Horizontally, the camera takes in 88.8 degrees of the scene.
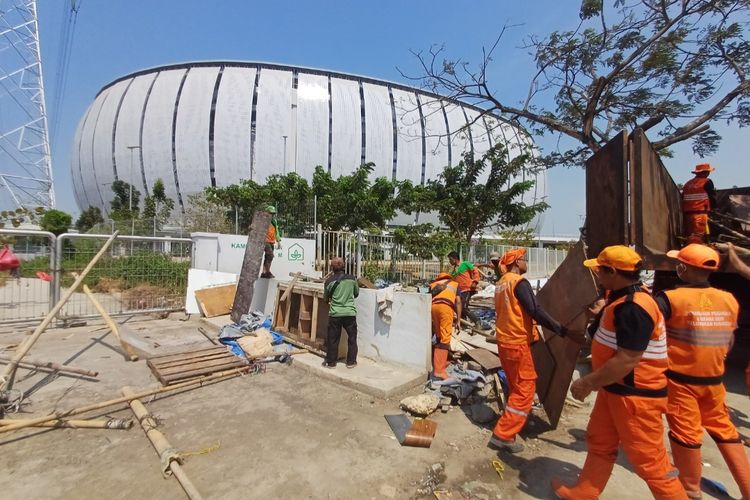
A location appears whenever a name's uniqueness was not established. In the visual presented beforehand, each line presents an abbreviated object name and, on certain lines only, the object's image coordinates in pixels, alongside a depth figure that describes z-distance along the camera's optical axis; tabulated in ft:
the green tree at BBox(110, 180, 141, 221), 109.70
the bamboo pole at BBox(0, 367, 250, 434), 10.61
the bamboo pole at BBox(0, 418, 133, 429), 11.22
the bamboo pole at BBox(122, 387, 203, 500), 8.44
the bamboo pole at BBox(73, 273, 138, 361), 17.80
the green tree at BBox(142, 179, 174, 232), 111.86
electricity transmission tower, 130.71
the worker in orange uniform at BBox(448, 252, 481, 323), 23.16
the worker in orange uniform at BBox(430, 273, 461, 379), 15.29
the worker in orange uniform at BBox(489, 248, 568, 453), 10.37
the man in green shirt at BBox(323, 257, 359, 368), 16.37
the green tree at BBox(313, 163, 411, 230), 56.29
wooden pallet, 14.93
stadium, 136.87
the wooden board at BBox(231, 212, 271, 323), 24.02
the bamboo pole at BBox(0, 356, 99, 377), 15.21
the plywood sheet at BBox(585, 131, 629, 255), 12.80
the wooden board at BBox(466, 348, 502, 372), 15.17
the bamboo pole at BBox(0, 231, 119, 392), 12.82
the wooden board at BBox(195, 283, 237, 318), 25.76
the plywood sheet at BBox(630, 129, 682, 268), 12.62
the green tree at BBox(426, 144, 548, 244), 48.78
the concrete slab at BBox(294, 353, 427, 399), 14.33
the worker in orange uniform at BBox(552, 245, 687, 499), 6.70
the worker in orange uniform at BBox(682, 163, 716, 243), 15.42
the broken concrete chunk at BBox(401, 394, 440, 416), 12.62
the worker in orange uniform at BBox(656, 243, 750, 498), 7.95
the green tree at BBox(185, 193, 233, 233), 61.97
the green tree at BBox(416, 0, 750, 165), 22.82
